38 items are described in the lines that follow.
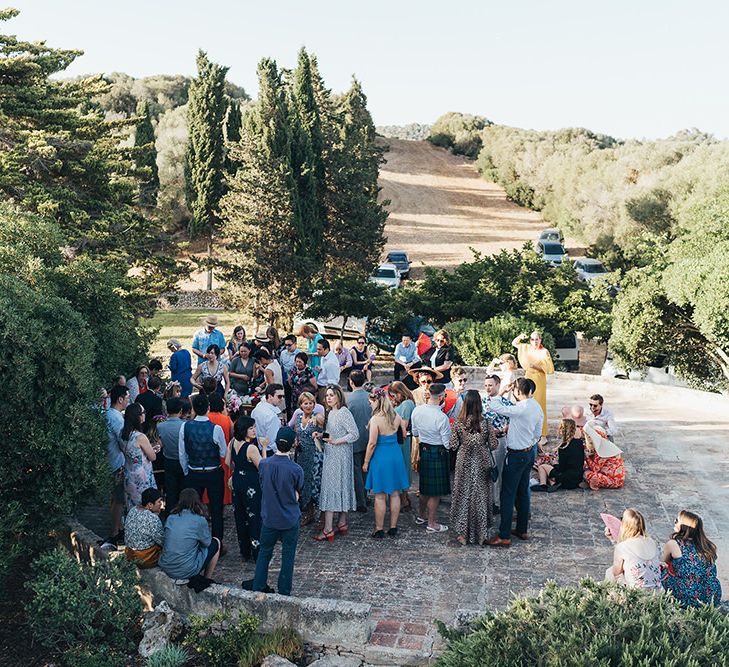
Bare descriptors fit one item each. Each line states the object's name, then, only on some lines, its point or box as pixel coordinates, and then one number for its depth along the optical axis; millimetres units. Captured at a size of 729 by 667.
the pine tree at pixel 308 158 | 30438
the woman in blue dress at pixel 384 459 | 8451
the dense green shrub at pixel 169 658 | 6609
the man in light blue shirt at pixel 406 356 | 13227
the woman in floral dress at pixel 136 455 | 8156
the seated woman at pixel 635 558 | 6277
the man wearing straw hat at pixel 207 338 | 12508
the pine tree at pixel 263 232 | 26109
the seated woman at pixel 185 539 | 7242
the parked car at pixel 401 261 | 41650
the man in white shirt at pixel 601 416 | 10117
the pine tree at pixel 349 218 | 34750
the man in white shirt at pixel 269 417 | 8477
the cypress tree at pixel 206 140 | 34531
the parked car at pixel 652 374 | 19484
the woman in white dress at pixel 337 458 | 8375
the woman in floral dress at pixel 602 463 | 9969
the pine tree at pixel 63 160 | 16484
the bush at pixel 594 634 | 4941
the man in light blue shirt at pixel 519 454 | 8203
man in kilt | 8516
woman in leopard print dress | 8172
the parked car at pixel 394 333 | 20625
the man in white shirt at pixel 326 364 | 11453
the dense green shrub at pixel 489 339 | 17797
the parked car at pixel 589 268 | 36750
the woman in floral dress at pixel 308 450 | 8617
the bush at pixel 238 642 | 6625
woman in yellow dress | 10898
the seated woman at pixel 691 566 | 6301
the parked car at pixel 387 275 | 36375
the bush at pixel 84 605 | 7102
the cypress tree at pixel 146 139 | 37250
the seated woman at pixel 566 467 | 9883
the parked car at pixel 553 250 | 41375
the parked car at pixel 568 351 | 21156
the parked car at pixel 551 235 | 45559
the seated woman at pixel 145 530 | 7391
